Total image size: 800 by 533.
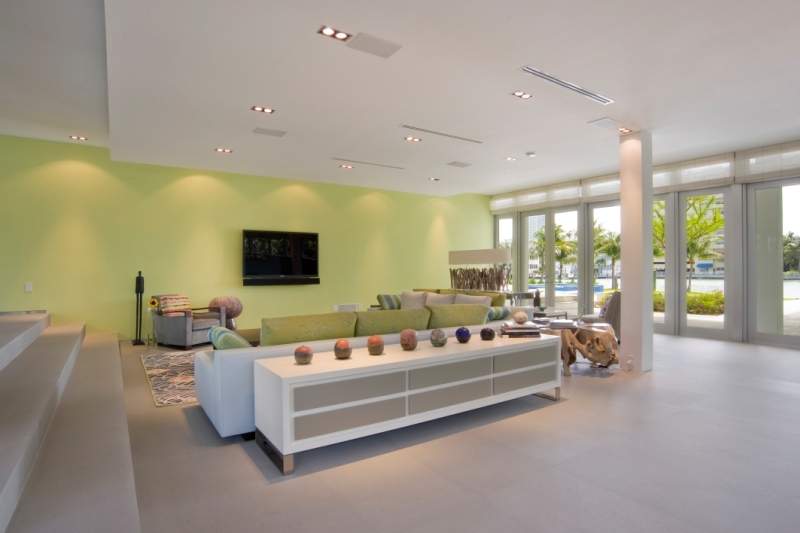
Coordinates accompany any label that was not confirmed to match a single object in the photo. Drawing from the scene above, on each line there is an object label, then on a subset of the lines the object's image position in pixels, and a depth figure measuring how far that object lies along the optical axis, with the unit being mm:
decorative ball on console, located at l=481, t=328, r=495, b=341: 4133
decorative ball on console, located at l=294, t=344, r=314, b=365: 3094
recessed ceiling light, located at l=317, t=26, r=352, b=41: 3316
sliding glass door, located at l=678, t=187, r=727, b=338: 7637
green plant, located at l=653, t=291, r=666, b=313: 8359
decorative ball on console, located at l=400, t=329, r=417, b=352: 3586
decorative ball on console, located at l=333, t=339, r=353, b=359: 3262
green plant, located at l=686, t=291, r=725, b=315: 7645
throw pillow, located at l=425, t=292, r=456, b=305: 7102
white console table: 2861
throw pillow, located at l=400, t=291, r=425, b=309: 7637
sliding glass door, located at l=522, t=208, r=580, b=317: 10062
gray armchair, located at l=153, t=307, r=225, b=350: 6734
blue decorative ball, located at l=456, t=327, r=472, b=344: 3939
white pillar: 5457
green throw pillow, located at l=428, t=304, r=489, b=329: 4355
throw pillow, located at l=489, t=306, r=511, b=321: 4941
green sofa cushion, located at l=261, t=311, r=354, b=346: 3525
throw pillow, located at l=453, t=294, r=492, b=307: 6316
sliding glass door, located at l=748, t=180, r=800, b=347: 6883
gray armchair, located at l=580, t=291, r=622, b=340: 6734
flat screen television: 8297
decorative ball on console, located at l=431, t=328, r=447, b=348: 3754
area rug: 4340
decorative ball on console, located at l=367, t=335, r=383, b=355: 3408
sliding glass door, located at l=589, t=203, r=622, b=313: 9281
